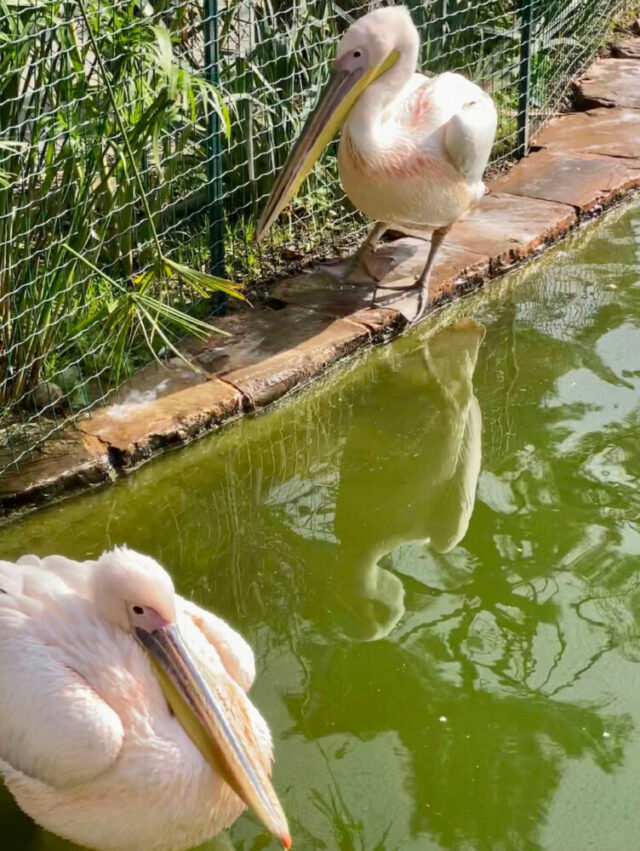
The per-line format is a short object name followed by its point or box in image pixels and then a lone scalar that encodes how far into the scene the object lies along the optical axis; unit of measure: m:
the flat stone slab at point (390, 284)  4.25
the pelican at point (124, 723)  2.01
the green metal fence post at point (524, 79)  5.34
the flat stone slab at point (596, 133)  5.73
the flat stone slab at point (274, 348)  3.77
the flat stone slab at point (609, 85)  6.25
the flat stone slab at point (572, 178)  5.19
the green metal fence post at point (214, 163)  3.71
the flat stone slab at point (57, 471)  3.20
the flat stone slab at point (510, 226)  4.70
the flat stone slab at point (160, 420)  3.42
